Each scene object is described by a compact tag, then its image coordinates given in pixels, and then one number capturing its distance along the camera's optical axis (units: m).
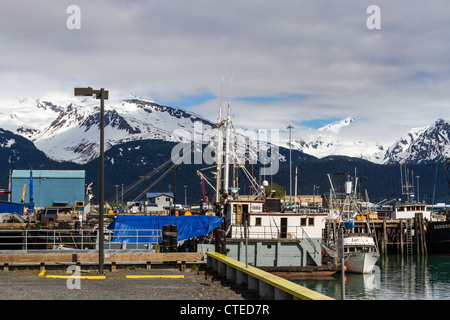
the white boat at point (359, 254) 55.06
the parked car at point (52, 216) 75.90
